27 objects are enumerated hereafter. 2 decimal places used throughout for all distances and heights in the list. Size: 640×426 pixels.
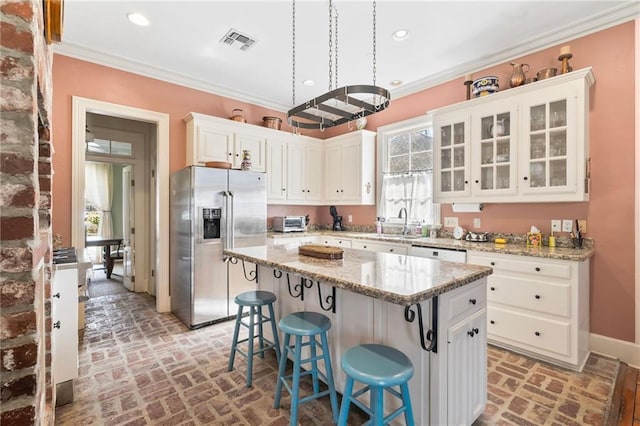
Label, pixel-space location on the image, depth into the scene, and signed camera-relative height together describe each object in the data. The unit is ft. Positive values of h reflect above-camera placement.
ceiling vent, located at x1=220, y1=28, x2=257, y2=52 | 9.75 +5.64
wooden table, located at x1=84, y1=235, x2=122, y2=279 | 17.24 -2.04
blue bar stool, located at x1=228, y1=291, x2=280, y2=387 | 7.60 -2.64
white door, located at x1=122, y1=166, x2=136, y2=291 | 15.49 -1.44
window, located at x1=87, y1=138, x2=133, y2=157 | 14.27 +3.03
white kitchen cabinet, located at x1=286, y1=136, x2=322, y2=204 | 15.41 +2.09
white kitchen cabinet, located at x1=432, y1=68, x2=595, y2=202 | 8.55 +2.13
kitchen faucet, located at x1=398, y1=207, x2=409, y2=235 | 13.42 -0.66
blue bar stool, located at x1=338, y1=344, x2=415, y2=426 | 4.36 -2.36
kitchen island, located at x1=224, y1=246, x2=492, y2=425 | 4.83 -1.94
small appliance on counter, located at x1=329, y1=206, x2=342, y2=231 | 16.51 -0.44
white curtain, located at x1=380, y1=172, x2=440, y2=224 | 13.28 +0.70
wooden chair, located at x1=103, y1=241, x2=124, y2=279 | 18.67 -3.10
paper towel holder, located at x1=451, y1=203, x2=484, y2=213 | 11.27 +0.15
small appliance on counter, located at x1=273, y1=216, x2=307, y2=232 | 14.85 -0.64
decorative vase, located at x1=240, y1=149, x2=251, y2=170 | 12.76 +2.04
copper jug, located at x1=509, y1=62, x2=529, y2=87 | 9.78 +4.36
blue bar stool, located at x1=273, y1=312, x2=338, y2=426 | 5.81 -2.77
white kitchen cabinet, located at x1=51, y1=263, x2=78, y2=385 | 6.49 -2.40
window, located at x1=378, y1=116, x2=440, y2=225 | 13.29 +1.85
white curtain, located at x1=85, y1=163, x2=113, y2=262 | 22.86 +1.41
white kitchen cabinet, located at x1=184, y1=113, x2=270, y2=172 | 12.38 +3.01
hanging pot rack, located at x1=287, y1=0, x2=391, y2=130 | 6.20 +2.44
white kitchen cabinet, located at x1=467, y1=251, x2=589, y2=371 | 7.89 -2.63
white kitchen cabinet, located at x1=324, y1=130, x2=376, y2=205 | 14.73 +2.15
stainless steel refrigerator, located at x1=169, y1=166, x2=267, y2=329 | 10.85 -0.89
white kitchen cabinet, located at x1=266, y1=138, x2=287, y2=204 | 14.57 +1.98
